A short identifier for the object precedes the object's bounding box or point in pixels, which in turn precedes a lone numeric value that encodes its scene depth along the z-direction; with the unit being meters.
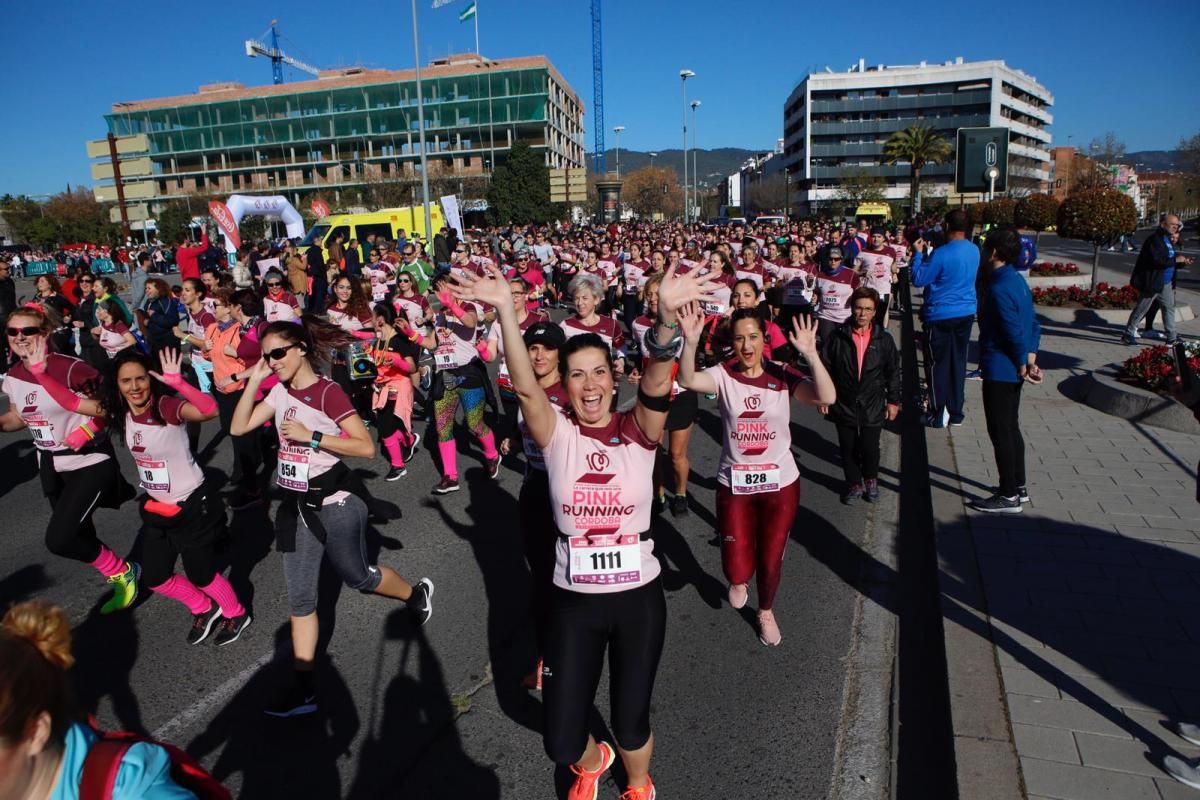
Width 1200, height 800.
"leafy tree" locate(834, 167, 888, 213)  72.50
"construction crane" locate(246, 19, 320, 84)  122.81
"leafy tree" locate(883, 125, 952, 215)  60.97
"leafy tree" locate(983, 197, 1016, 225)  31.04
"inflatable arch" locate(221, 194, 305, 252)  26.27
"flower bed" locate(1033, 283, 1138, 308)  15.14
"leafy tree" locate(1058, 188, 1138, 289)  15.00
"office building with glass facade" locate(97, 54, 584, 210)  82.25
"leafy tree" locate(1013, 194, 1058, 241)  27.29
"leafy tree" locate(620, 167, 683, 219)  83.88
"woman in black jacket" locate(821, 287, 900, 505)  6.37
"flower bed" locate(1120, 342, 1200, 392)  8.44
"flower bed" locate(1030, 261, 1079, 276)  20.67
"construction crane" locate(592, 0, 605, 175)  121.31
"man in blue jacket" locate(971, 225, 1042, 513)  5.72
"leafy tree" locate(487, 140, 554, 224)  63.41
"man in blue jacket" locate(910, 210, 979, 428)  8.12
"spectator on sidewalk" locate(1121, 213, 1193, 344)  11.73
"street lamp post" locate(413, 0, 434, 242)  26.30
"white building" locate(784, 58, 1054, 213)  97.00
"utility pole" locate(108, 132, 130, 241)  34.53
